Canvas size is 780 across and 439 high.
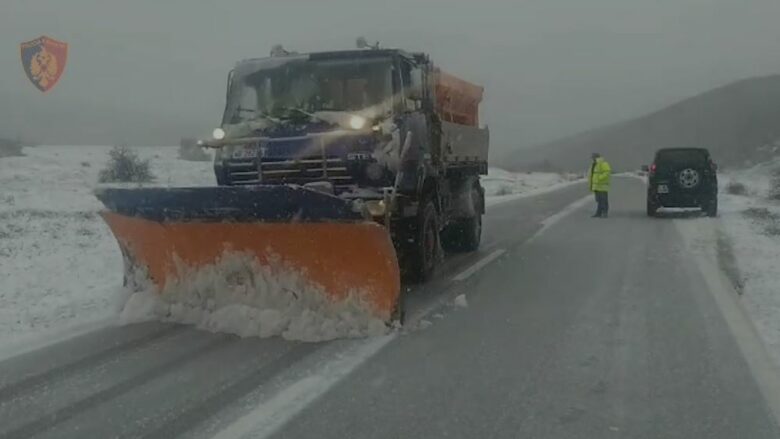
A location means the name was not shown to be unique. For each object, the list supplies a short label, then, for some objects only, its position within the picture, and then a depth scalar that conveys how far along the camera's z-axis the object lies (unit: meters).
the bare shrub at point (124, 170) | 29.17
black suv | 19.47
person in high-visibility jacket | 19.38
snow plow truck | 6.57
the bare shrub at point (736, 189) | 32.88
